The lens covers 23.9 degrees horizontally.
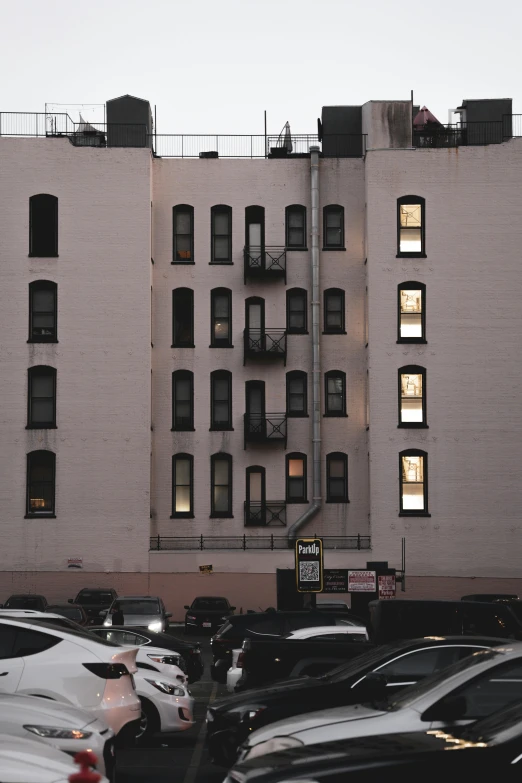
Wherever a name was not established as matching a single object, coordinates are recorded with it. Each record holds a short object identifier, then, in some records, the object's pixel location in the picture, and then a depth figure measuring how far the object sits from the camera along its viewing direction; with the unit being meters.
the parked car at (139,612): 34.56
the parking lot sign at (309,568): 33.41
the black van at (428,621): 18.88
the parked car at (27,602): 38.97
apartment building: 49.69
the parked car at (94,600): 42.31
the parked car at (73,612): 35.81
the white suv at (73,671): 13.45
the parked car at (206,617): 43.28
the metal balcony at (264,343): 51.84
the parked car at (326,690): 13.36
